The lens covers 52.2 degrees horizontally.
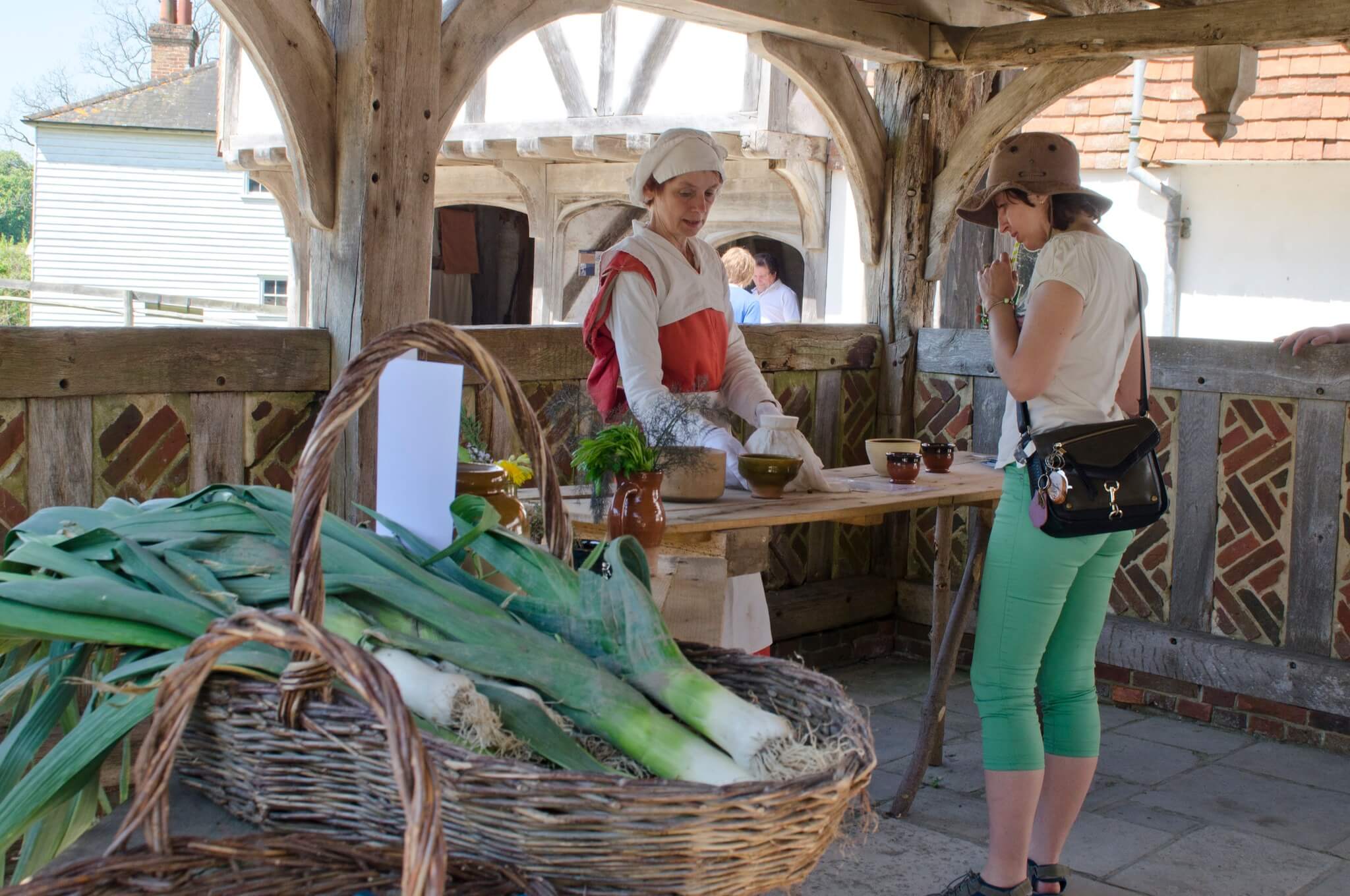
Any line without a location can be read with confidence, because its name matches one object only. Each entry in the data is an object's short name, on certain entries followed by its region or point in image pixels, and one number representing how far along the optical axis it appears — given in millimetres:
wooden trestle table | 2885
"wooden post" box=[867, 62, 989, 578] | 5656
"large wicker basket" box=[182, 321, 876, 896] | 1236
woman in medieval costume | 3383
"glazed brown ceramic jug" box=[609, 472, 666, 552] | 2770
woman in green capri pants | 2795
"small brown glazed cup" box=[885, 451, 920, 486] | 3604
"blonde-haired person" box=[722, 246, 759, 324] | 7840
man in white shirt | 8750
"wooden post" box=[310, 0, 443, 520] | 3619
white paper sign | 1877
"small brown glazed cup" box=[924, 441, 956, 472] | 3859
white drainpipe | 10625
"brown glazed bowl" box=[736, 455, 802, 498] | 3203
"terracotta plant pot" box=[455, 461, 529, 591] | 2164
